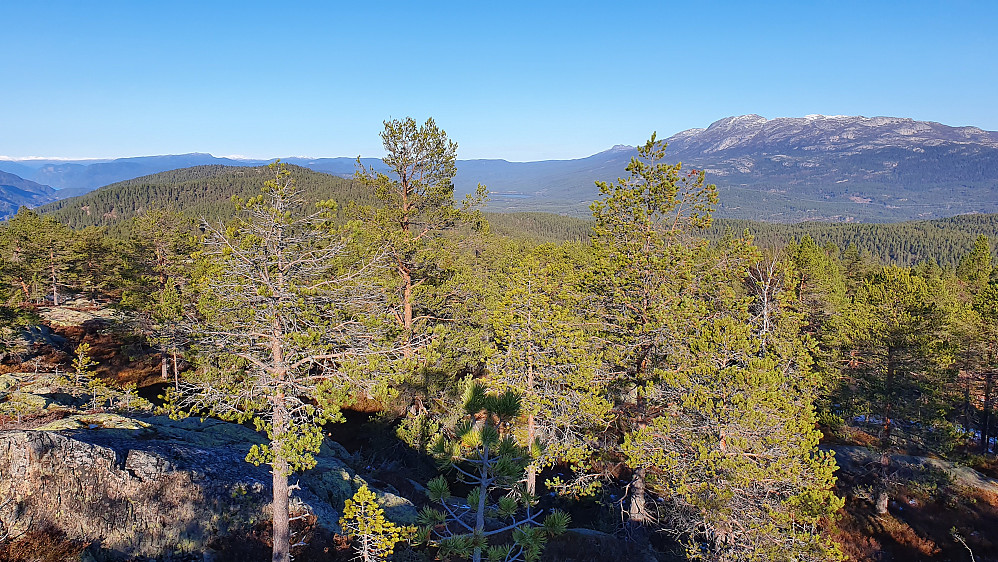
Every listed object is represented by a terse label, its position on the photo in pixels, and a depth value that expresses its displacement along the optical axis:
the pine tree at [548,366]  13.23
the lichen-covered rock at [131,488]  8.59
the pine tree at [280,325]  8.37
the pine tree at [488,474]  6.70
